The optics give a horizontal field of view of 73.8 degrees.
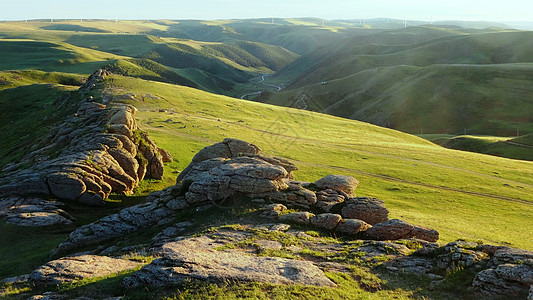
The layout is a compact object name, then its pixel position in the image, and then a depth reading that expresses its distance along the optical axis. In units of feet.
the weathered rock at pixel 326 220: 105.60
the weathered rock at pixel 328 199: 117.61
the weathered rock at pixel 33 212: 127.75
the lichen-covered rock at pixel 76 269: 72.49
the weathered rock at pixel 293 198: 117.60
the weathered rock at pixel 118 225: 106.42
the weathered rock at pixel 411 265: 77.82
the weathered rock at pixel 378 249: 85.51
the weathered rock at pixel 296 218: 106.63
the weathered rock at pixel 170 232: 99.13
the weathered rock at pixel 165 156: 213.05
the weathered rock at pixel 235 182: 117.70
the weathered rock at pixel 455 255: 75.20
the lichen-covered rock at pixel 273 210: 109.12
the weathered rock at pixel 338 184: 130.10
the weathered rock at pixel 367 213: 114.62
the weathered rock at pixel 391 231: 100.20
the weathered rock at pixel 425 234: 101.40
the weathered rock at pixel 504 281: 64.04
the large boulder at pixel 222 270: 65.38
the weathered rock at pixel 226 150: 174.09
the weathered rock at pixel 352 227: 103.60
